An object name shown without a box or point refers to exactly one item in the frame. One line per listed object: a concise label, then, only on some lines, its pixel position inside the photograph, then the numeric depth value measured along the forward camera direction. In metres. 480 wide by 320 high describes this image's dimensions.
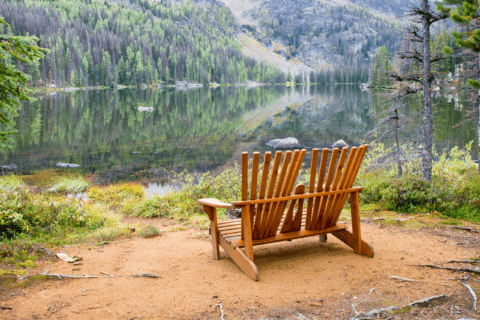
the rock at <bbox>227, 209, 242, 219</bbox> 7.79
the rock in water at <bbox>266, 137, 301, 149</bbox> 23.39
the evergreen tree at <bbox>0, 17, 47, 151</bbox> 4.67
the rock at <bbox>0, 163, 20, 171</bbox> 16.92
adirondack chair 4.29
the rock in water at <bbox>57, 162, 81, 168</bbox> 18.30
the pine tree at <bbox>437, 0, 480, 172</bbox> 6.90
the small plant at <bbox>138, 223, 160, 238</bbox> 6.81
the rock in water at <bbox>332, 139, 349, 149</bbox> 22.86
